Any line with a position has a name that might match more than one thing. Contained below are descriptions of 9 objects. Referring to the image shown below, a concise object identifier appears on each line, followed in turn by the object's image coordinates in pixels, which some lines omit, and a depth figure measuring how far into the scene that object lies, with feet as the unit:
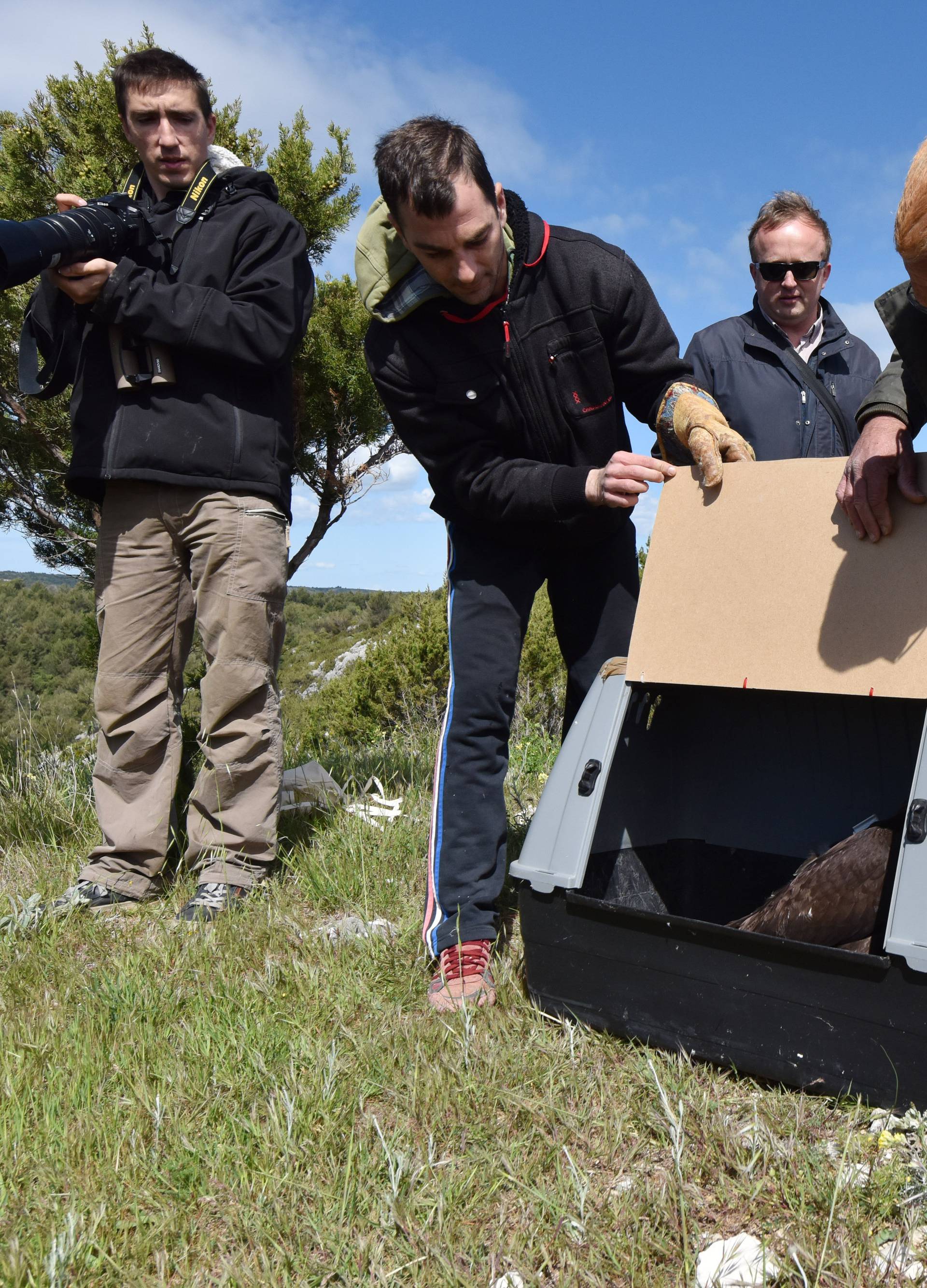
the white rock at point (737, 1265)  4.23
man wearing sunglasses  10.70
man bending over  7.11
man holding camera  9.08
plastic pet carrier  5.32
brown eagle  6.09
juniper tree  23.03
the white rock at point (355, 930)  7.88
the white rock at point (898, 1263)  4.23
